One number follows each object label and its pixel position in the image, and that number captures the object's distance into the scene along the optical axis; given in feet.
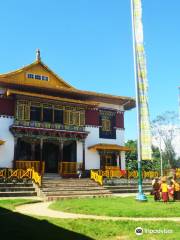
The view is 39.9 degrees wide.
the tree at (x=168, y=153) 136.95
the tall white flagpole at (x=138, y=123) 40.35
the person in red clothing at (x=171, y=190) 42.40
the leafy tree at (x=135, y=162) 126.19
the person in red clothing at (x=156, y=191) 41.53
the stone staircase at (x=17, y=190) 48.74
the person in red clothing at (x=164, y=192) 39.62
